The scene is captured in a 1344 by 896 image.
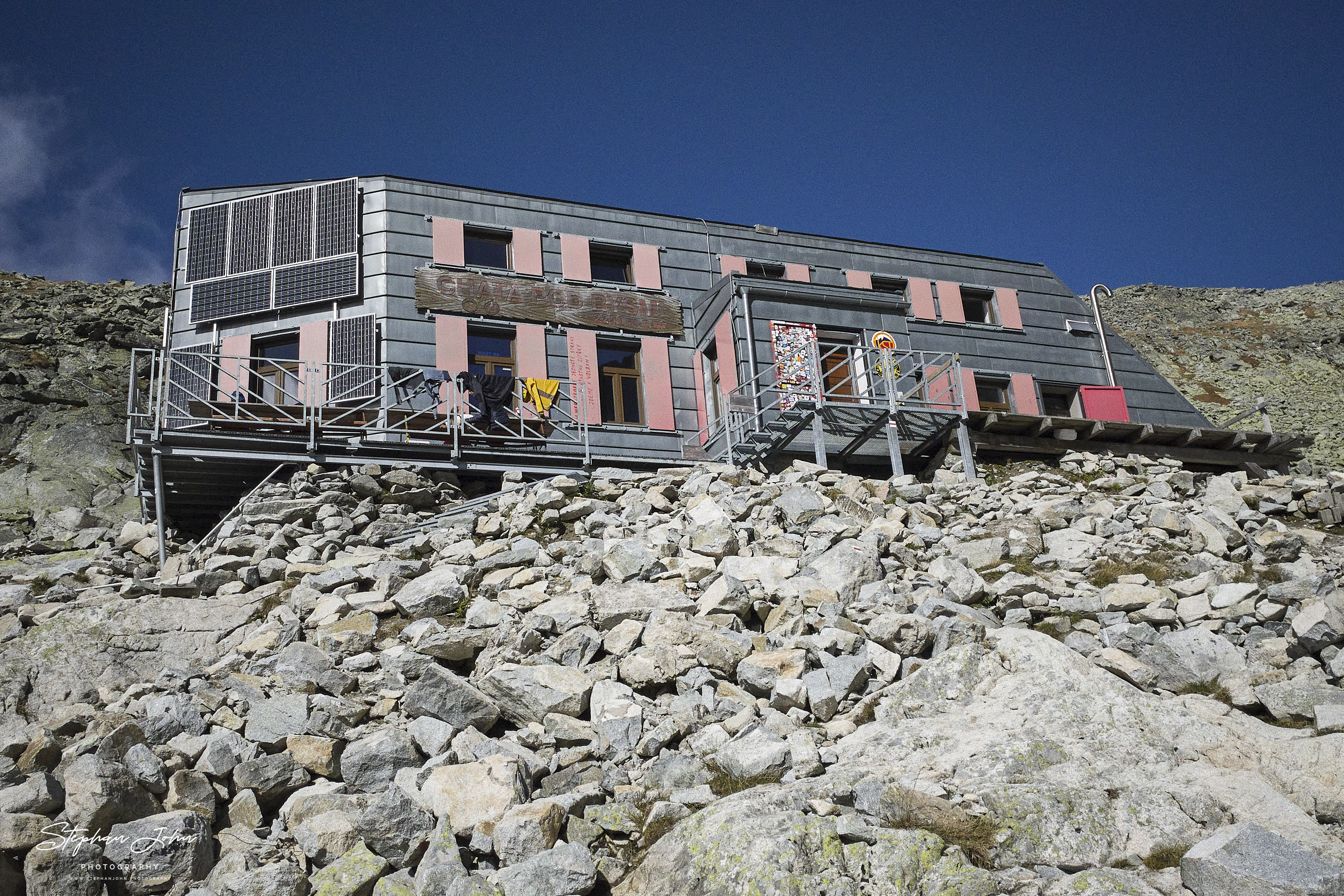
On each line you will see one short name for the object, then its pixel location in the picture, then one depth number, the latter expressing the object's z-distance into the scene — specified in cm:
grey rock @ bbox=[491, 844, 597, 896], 623
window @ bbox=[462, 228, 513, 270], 2003
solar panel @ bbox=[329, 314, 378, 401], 1753
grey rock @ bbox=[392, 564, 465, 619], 1098
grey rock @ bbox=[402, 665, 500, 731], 844
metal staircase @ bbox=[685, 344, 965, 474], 1741
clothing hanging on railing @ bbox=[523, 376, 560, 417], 1812
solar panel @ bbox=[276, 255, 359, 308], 1847
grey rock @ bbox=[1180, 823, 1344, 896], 540
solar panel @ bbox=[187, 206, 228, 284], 1881
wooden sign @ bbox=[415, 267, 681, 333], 1897
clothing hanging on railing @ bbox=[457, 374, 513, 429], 1712
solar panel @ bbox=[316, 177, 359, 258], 1884
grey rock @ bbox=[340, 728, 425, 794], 766
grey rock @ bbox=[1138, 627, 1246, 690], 834
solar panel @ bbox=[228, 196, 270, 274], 1884
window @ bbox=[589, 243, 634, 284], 2091
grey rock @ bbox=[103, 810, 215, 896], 657
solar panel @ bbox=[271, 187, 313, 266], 1886
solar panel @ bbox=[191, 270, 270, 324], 1845
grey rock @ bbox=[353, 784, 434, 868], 677
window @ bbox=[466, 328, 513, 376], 1894
